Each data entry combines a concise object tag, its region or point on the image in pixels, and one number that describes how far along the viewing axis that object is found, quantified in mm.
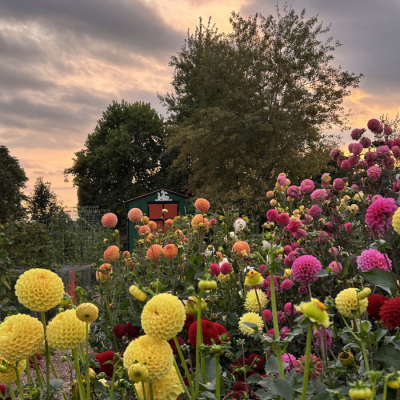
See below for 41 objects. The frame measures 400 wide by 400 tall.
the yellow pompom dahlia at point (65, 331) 1103
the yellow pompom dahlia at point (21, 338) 1106
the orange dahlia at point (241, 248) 2527
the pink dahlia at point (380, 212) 1580
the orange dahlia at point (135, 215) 3441
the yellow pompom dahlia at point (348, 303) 1200
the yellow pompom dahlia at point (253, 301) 1980
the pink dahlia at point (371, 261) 1632
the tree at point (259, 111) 16406
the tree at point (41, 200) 20812
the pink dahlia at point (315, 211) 2979
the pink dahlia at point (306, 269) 1586
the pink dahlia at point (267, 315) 2089
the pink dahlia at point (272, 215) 2785
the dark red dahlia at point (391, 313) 1073
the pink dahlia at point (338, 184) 3084
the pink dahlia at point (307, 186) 3498
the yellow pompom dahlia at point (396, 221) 1307
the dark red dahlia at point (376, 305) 1237
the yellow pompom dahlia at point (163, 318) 958
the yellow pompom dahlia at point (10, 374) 1297
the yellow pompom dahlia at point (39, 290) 1160
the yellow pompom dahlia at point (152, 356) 950
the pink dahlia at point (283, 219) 2712
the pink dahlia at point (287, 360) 1748
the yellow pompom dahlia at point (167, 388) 1054
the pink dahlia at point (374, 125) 3713
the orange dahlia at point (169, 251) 2424
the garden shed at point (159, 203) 16453
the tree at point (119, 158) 23656
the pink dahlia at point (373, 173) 3291
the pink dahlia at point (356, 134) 3724
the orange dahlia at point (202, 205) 3160
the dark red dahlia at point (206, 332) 1255
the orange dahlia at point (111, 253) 2643
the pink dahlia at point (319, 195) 3295
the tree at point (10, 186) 18297
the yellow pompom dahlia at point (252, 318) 1666
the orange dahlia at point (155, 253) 2623
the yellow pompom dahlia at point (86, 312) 1063
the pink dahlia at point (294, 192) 3516
